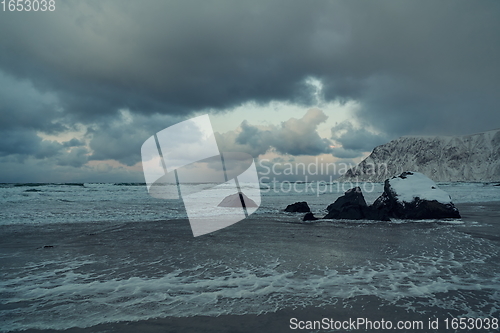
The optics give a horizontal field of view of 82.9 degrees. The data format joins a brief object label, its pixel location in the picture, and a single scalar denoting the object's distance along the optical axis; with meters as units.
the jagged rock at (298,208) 14.26
